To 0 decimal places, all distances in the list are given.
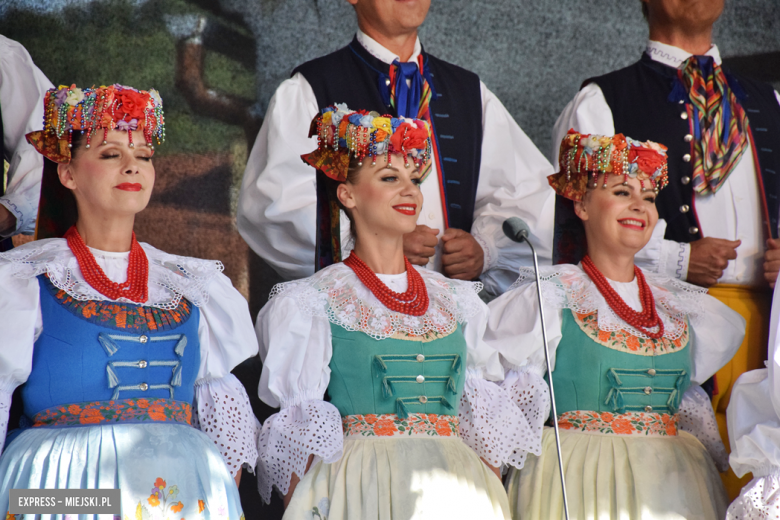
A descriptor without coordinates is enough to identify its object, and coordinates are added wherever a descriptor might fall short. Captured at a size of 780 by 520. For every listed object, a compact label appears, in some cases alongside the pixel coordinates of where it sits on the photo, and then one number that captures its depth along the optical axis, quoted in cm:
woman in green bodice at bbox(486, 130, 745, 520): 634
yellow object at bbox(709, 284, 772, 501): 725
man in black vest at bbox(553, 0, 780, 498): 745
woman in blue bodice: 525
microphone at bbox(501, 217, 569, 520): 574
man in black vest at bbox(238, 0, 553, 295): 733
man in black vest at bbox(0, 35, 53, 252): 690
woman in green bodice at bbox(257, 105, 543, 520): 578
